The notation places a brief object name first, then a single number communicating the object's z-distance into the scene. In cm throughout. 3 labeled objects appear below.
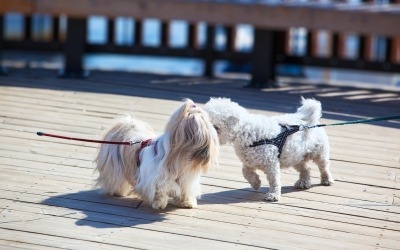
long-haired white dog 820
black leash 895
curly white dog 872
